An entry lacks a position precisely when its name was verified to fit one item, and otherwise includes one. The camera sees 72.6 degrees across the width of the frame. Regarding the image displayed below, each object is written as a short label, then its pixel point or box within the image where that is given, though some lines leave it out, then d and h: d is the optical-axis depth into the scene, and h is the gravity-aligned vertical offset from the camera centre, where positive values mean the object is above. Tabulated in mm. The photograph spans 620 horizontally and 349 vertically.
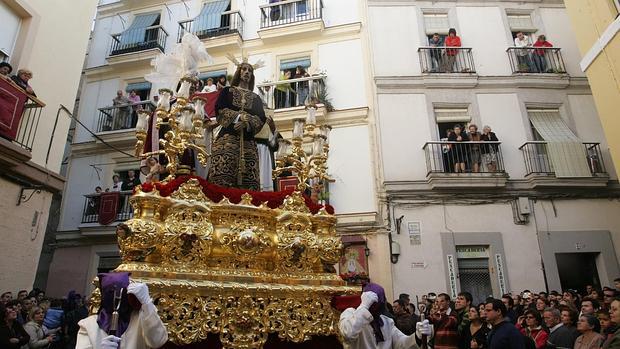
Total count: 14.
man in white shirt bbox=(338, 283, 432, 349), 2938 -110
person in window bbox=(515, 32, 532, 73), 11328 +6643
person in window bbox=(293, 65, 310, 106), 11609 +5880
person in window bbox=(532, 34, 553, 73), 11414 +6561
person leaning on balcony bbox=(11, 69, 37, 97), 7531 +4040
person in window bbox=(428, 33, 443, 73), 11438 +6647
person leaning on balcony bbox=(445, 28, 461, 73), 11461 +6690
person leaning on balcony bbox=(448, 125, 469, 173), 10180 +3782
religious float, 2838 +401
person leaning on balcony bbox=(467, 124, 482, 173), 10148 +3719
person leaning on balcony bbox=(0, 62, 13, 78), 7123 +4008
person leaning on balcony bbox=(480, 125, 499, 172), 10148 +3729
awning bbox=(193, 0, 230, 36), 13312 +9023
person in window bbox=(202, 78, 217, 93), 8411 +4414
